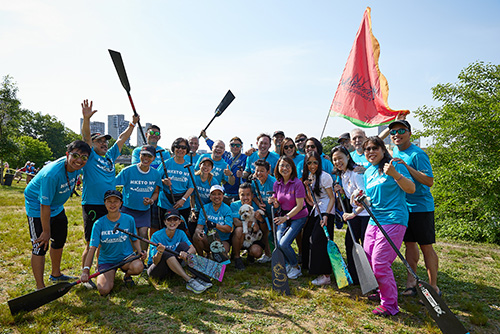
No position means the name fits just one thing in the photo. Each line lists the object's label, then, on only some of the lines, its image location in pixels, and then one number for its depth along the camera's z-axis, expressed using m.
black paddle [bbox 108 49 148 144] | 5.70
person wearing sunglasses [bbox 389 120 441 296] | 3.92
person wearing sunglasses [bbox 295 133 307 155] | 6.99
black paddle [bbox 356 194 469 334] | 3.09
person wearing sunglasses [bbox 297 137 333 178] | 5.30
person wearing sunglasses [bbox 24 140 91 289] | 3.90
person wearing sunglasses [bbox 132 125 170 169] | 6.47
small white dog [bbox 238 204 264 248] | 5.52
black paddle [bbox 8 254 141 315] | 3.45
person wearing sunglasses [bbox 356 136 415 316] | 3.60
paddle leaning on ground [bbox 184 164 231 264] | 5.18
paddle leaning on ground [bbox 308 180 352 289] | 4.32
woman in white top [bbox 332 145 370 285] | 4.54
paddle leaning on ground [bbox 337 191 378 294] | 3.78
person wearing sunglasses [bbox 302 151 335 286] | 4.68
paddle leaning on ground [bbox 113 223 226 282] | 4.57
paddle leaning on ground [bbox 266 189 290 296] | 4.36
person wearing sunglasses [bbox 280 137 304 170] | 5.96
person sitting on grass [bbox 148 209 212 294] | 4.46
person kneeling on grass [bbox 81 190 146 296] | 4.30
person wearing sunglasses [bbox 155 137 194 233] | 5.64
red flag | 6.92
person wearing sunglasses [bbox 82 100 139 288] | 4.64
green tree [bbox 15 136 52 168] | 45.88
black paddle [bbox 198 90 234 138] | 7.74
